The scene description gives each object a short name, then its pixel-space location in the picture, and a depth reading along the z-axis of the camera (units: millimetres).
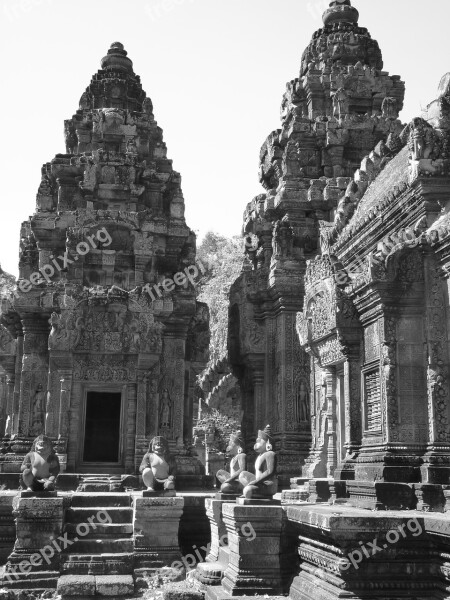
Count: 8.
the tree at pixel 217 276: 44938
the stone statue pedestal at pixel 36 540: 10023
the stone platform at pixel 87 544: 9930
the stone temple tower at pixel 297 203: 17094
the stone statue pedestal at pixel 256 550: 7926
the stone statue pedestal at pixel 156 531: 10781
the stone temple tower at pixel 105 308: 15797
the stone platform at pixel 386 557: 6613
